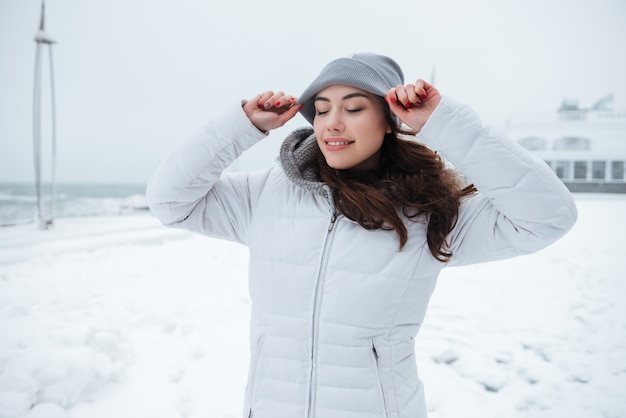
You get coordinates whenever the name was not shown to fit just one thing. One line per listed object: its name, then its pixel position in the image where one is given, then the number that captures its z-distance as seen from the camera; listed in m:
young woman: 1.21
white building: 24.73
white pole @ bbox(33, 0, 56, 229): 9.85
